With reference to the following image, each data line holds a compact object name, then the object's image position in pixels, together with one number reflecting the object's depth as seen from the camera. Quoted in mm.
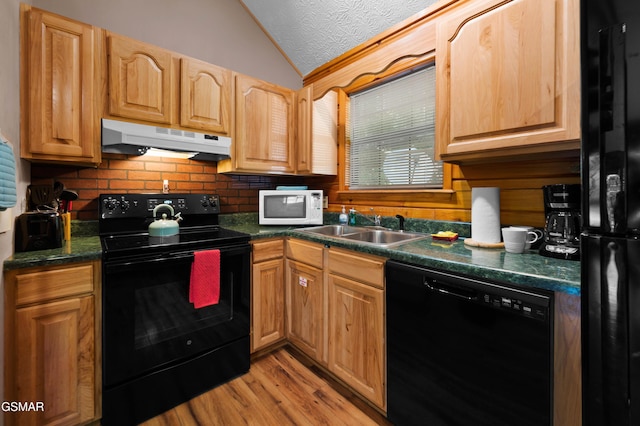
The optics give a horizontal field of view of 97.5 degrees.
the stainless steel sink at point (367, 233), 2029
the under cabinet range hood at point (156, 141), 1709
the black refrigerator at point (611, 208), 615
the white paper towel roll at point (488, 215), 1509
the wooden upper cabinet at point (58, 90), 1484
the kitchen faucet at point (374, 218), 2281
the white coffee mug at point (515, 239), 1311
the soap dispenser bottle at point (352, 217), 2477
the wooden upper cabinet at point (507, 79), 1152
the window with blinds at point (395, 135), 2104
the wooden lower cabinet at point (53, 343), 1247
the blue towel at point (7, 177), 1040
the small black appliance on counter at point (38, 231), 1389
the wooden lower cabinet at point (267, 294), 2020
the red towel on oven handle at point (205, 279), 1676
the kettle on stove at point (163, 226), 1894
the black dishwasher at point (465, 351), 957
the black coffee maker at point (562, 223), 1204
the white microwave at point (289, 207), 2420
